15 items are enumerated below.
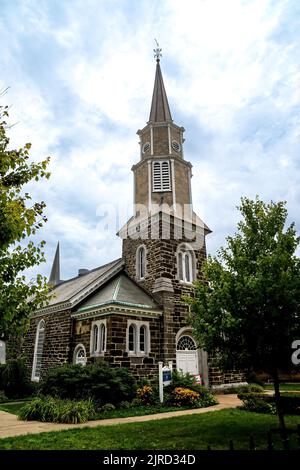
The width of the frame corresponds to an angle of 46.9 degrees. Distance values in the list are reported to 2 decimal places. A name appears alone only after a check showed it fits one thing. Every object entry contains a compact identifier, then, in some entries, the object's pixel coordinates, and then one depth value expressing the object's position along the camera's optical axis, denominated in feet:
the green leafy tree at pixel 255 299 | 26.71
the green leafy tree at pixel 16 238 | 19.74
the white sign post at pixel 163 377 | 45.80
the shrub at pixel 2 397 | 54.83
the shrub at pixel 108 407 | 40.66
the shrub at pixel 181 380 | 49.57
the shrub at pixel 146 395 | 45.37
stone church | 53.62
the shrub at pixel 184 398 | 45.29
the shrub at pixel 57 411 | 34.78
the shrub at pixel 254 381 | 68.04
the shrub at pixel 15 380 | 59.36
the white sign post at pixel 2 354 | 71.81
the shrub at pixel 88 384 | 42.60
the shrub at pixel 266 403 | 36.40
